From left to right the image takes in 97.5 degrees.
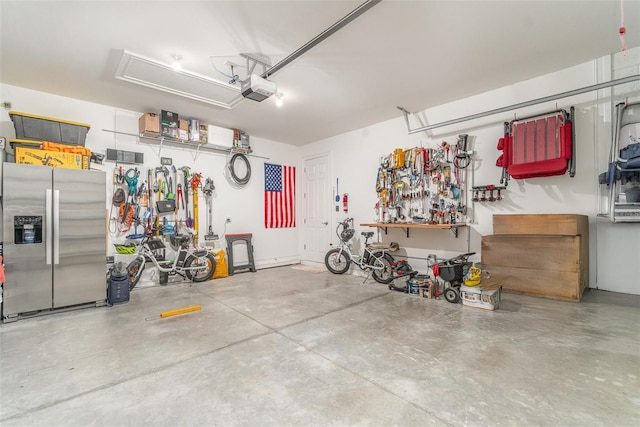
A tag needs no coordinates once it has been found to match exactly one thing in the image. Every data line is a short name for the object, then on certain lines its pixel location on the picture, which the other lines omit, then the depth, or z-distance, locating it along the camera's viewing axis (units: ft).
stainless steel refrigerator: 11.34
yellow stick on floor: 11.65
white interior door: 23.00
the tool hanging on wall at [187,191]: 18.74
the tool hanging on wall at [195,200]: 19.06
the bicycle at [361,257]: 16.97
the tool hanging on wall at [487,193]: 14.38
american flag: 23.49
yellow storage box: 11.70
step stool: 20.12
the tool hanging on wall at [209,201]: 19.54
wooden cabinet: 11.55
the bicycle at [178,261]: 15.99
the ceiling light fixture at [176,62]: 11.16
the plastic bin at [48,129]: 12.16
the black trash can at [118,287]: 13.24
